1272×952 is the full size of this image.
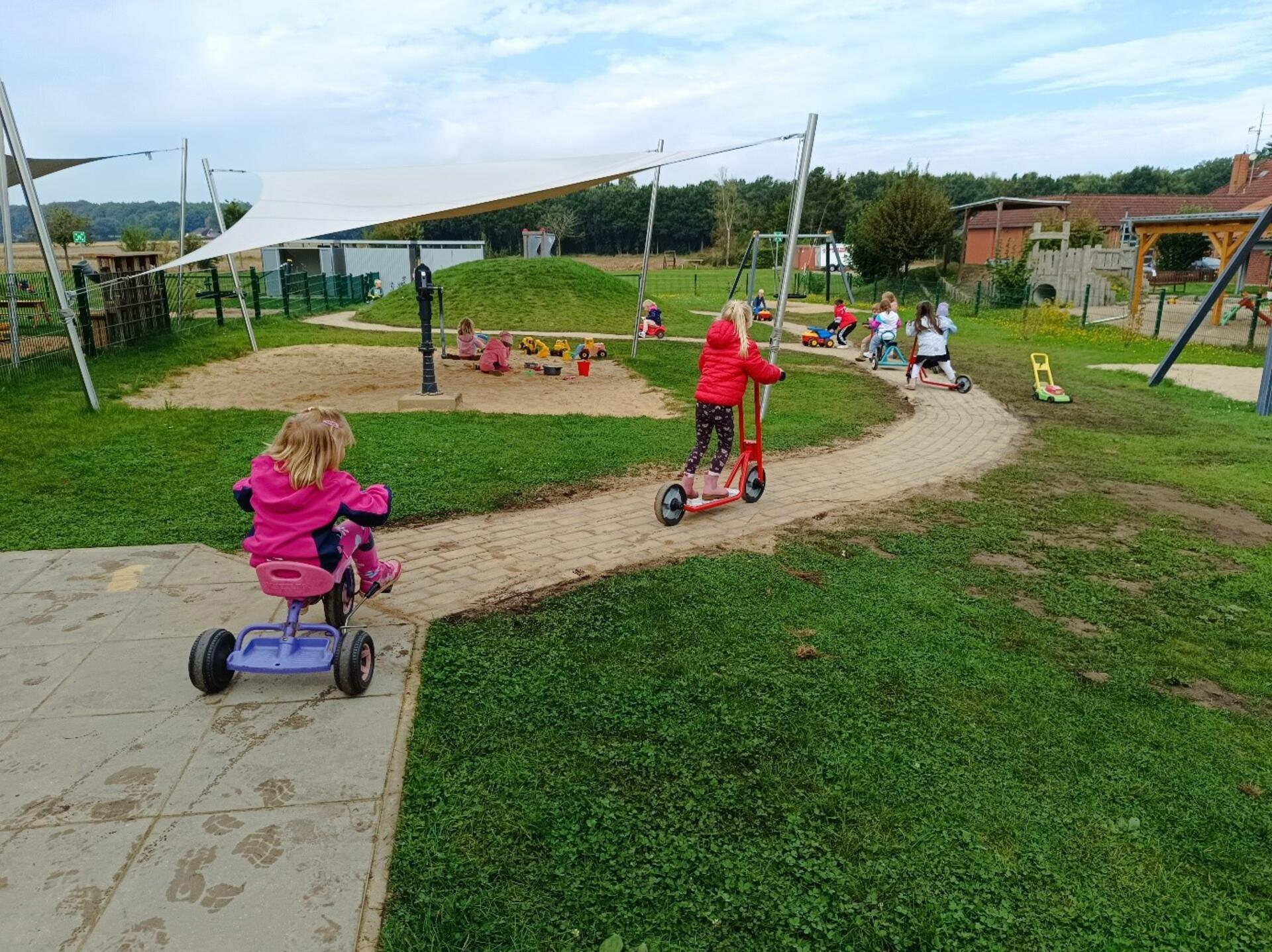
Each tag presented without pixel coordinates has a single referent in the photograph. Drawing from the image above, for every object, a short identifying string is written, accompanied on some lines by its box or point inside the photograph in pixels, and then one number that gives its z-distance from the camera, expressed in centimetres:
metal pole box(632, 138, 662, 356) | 1249
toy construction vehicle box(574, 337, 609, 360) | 1494
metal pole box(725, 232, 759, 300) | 1602
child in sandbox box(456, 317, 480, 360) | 1458
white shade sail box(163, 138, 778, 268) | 988
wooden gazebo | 2138
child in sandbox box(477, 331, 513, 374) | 1400
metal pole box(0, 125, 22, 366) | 1134
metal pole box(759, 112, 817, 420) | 790
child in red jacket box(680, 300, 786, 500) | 596
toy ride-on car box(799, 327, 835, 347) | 1875
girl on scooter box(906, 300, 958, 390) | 1302
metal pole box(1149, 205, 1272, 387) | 1255
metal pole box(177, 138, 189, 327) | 1639
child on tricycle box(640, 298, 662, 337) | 1980
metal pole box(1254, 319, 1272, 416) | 1116
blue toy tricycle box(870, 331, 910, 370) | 1527
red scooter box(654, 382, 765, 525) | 618
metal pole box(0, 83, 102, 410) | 917
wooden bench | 4225
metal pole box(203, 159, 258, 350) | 1562
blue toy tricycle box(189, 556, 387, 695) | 356
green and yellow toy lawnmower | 1215
